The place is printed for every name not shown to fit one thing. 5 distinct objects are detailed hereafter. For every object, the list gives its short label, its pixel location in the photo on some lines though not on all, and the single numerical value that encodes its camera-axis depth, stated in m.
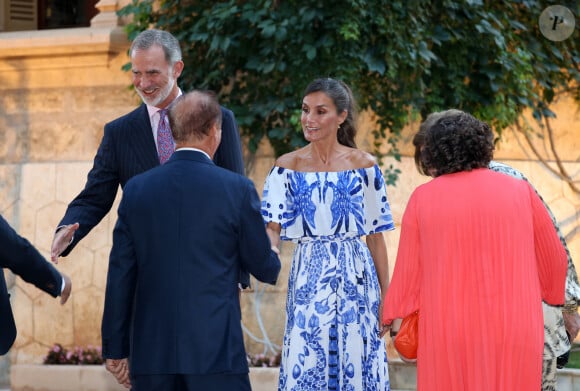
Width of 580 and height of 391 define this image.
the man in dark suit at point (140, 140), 9.62
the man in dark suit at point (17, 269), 8.52
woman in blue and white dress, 10.22
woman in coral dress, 8.11
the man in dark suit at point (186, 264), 7.91
